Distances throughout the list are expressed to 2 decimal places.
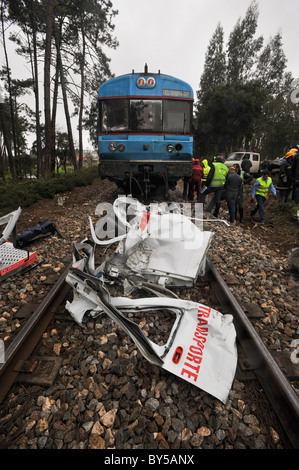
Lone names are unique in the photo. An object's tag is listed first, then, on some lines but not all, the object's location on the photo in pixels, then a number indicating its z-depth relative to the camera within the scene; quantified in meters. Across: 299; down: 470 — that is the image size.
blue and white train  6.07
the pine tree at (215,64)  33.59
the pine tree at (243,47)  31.00
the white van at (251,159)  17.06
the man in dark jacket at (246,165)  11.20
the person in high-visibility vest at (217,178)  6.36
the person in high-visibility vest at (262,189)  6.41
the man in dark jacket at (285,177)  6.93
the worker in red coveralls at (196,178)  7.94
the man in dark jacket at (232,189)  6.16
